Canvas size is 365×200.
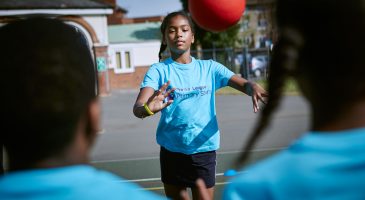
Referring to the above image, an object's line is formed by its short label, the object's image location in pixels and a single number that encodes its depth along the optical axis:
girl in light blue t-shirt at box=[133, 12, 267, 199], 4.52
